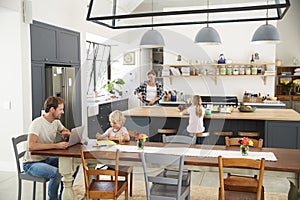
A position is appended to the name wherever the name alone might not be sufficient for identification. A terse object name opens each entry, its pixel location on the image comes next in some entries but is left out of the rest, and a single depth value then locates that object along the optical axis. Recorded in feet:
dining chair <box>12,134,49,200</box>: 10.39
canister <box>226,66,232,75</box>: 24.79
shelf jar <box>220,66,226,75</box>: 24.71
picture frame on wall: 31.30
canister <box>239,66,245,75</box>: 24.61
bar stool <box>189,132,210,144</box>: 14.73
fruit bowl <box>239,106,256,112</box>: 17.75
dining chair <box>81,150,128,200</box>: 8.96
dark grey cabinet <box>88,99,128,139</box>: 24.16
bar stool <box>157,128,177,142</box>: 15.14
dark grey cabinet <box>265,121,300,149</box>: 15.78
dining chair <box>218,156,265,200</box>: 8.10
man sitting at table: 10.39
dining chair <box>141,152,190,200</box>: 8.50
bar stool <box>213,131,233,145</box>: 16.13
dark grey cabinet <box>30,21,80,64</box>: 16.88
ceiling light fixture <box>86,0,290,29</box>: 8.38
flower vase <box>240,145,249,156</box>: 9.61
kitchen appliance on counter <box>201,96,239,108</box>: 24.84
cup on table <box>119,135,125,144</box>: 11.45
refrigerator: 17.71
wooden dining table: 8.55
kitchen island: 15.88
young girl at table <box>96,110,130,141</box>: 11.73
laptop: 10.85
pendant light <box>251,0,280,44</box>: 14.35
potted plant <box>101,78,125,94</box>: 29.12
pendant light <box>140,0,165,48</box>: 15.48
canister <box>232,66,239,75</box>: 24.66
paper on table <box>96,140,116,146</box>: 10.83
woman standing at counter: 20.02
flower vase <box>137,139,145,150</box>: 10.50
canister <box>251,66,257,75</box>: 24.27
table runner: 9.48
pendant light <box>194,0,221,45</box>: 15.87
